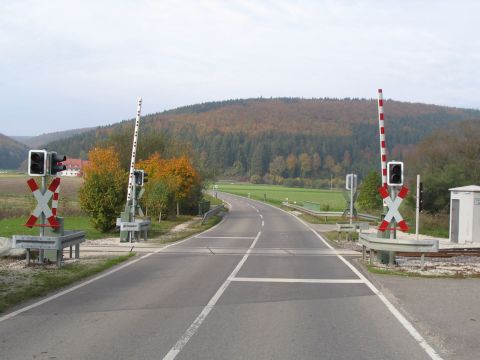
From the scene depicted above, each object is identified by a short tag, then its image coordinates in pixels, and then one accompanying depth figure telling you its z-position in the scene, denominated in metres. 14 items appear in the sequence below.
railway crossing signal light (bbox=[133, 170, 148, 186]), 27.14
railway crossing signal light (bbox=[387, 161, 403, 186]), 15.80
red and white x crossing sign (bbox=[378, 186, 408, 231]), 15.64
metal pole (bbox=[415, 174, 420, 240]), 22.30
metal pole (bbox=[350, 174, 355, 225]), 27.04
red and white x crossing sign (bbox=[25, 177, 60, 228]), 14.66
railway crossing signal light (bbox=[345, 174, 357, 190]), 27.23
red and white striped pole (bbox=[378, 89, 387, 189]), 16.72
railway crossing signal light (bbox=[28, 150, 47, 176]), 14.48
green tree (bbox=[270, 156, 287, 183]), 155.88
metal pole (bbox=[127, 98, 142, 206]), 26.69
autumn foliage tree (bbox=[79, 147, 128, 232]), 31.58
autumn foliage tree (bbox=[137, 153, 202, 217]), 42.88
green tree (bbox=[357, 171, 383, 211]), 56.78
